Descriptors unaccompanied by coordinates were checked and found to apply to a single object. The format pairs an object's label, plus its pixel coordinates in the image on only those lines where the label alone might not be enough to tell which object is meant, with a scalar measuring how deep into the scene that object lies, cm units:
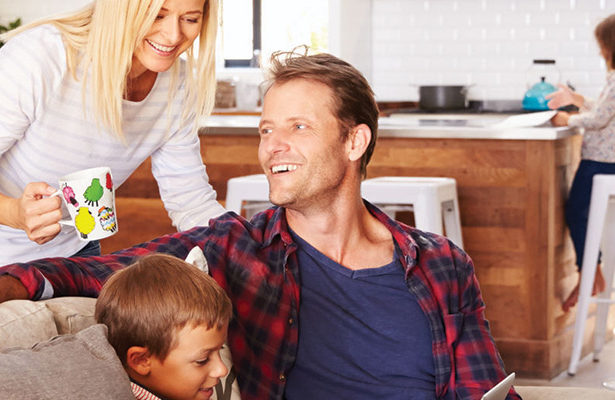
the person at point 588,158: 426
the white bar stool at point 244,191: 382
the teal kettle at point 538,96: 613
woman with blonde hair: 189
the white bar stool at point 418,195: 368
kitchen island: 407
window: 738
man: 196
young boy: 146
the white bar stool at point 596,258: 405
